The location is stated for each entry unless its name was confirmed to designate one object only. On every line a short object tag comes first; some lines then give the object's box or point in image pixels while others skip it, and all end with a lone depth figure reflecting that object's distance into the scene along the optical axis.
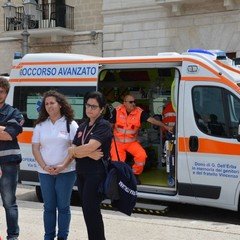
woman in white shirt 4.36
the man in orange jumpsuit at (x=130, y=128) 7.18
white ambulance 6.22
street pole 14.09
